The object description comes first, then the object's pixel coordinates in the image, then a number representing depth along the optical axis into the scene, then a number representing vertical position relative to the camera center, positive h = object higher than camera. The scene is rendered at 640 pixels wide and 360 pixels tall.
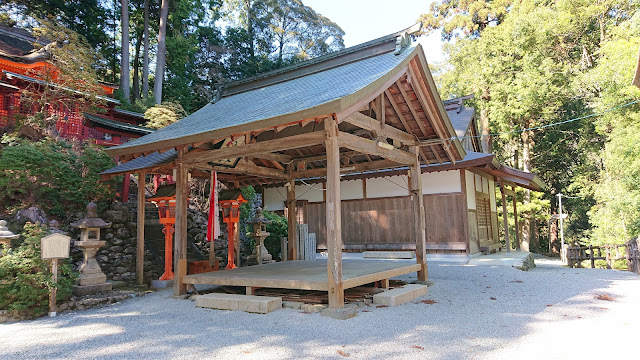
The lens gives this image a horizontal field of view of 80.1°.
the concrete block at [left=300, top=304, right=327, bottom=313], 5.58 -1.28
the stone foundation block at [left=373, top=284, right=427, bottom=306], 5.92 -1.24
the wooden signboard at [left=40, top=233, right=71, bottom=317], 5.82 -0.38
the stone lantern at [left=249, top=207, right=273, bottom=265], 10.37 -0.28
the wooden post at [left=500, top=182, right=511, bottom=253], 14.96 +0.06
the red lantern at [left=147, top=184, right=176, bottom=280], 8.10 +0.28
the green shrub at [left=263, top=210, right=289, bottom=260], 12.61 -0.42
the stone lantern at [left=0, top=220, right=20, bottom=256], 5.92 -0.13
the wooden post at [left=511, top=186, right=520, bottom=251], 16.78 -0.16
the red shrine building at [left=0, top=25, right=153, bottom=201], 13.24 +4.43
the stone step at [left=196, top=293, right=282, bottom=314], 5.63 -1.22
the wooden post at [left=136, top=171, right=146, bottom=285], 8.39 -0.16
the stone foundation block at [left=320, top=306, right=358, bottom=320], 5.14 -1.27
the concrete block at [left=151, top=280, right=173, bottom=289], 8.12 -1.27
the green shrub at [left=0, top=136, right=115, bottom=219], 8.95 +1.24
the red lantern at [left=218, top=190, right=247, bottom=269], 9.27 +0.43
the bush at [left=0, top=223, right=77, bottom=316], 5.62 -0.79
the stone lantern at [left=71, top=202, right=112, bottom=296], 7.21 -0.66
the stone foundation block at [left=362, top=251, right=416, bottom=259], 12.49 -1.20
